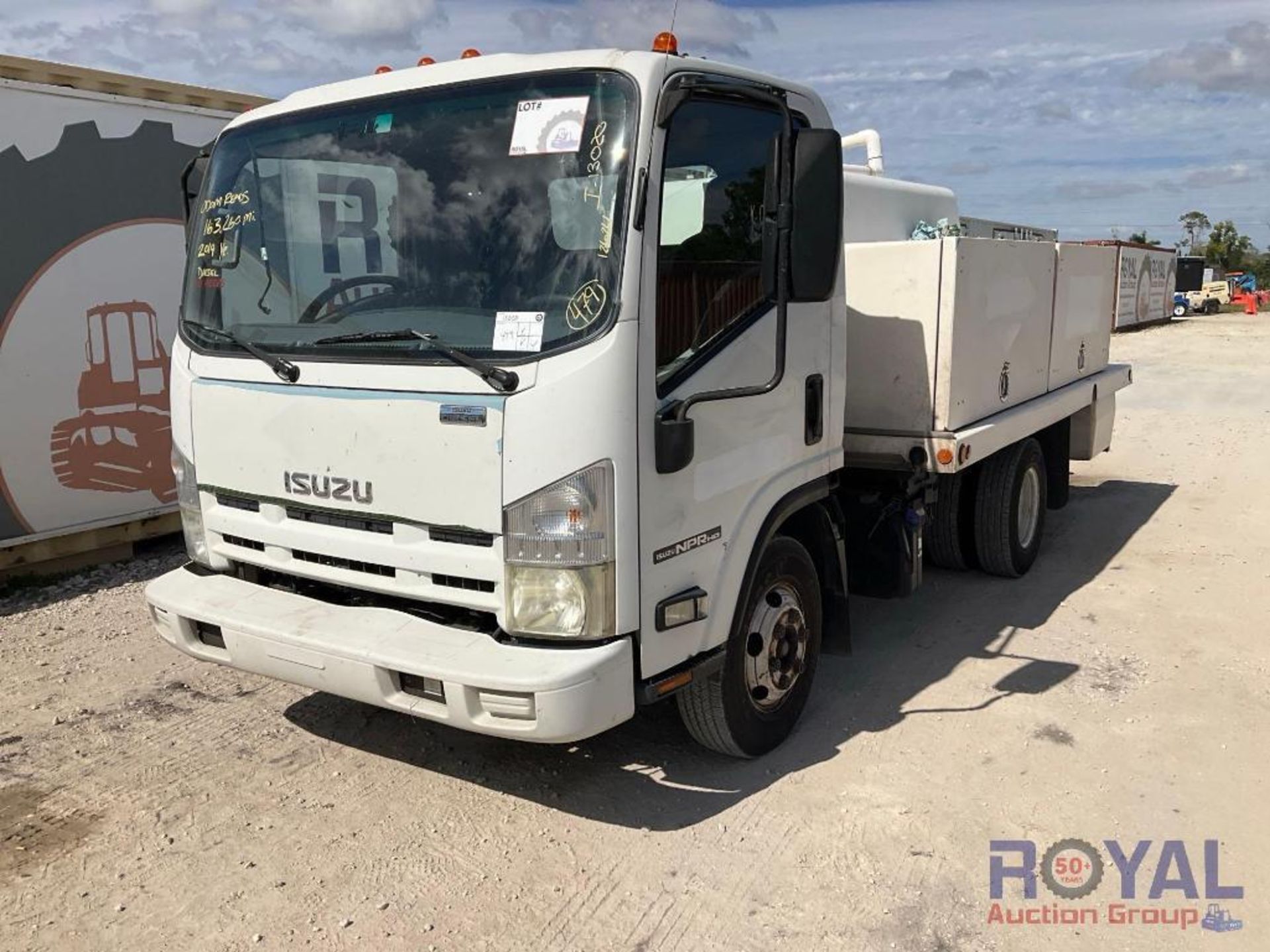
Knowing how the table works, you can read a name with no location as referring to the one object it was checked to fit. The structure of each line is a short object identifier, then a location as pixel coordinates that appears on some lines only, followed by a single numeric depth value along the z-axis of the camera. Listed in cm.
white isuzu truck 311
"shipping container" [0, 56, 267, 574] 624
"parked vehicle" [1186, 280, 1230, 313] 4147
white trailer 3038
